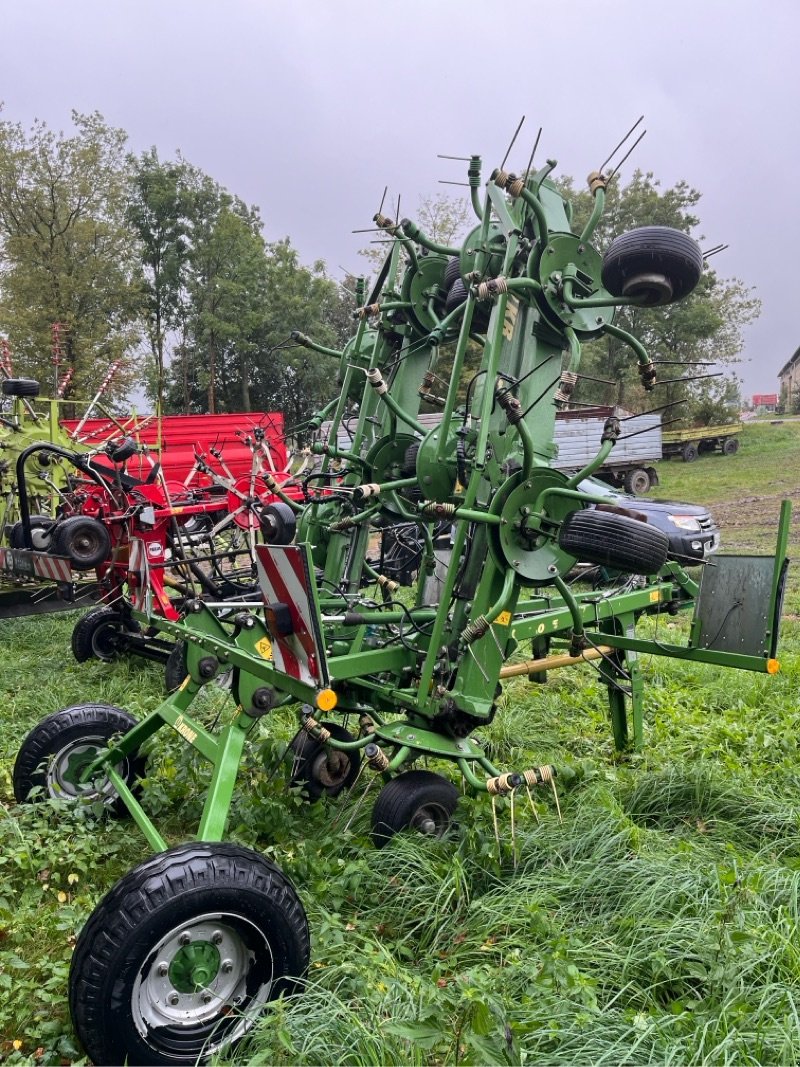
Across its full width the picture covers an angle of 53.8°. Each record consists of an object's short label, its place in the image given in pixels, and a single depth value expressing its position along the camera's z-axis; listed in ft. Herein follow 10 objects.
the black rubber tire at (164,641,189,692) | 17.88
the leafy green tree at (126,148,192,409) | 103.35
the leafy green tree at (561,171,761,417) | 91.04
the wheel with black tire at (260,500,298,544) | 10.23
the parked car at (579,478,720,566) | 31.14
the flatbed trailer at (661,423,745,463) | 84.53
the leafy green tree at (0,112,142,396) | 69.72
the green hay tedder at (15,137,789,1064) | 7.42
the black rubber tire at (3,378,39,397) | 20.61
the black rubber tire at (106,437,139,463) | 18.83
